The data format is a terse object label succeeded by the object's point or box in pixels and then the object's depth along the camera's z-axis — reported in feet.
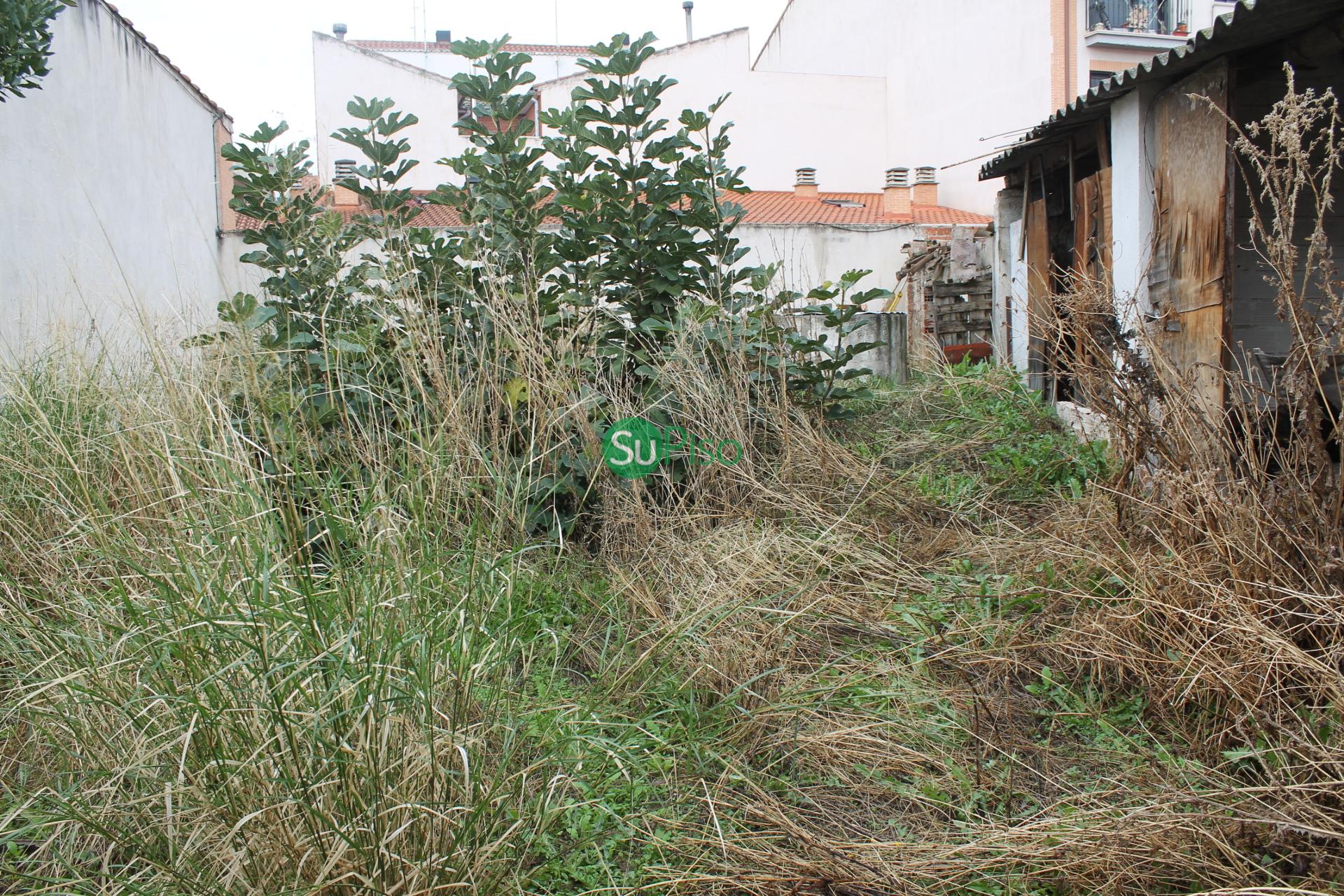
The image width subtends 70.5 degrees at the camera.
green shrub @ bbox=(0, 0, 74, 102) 13.67
